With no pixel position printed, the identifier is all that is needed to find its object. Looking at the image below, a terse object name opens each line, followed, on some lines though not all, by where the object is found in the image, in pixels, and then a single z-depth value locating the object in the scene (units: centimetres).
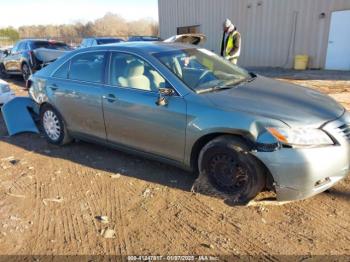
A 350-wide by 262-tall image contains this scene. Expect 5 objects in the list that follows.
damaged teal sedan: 310
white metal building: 1364
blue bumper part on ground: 618
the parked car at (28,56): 1124
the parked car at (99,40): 1452
